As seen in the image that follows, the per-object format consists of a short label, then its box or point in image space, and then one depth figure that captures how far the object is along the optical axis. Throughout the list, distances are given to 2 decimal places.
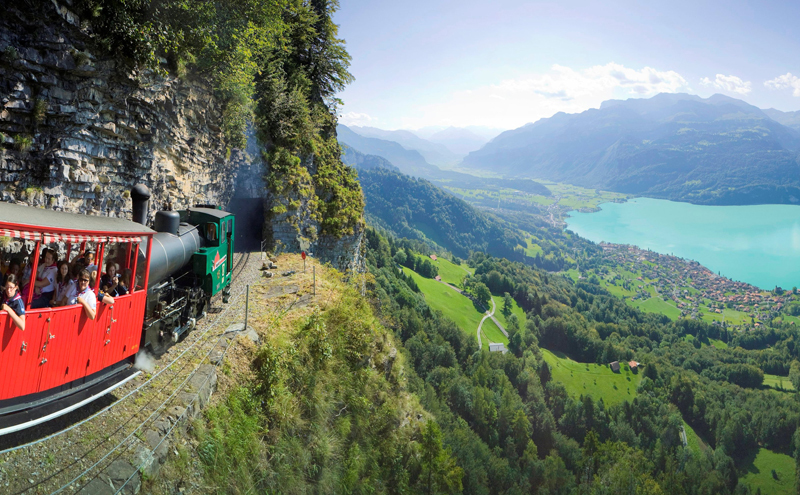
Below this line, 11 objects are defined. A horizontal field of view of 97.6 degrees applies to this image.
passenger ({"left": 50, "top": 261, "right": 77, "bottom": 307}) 7.45
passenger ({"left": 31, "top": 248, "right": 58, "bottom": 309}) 7.14
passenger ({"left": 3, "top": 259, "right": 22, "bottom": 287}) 6.72
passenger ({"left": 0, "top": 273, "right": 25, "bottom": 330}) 6.21
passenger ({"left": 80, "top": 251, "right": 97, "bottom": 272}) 8.10
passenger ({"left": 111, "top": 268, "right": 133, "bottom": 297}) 8.92
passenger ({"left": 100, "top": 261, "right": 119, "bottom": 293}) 8.59
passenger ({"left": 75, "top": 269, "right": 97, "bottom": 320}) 7.61
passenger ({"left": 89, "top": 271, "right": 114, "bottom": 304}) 8.10
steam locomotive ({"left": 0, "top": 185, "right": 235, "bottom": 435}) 6.56
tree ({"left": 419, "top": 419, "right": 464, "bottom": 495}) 17.77
